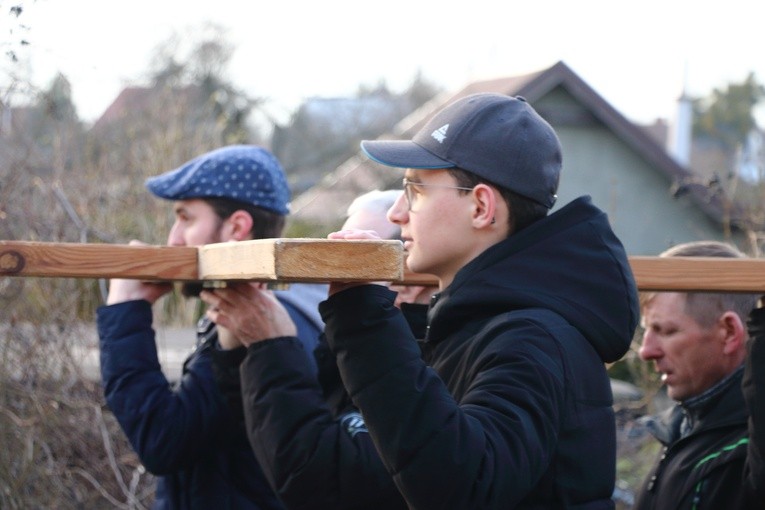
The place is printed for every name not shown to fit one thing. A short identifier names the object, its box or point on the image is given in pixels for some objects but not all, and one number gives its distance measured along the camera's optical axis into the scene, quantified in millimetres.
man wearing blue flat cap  6496
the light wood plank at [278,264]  3770
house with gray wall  39062
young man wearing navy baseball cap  3801
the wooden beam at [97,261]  4879
